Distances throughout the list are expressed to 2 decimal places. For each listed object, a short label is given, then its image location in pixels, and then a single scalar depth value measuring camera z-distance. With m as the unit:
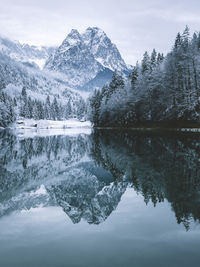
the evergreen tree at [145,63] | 68.82
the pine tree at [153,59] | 69.11
